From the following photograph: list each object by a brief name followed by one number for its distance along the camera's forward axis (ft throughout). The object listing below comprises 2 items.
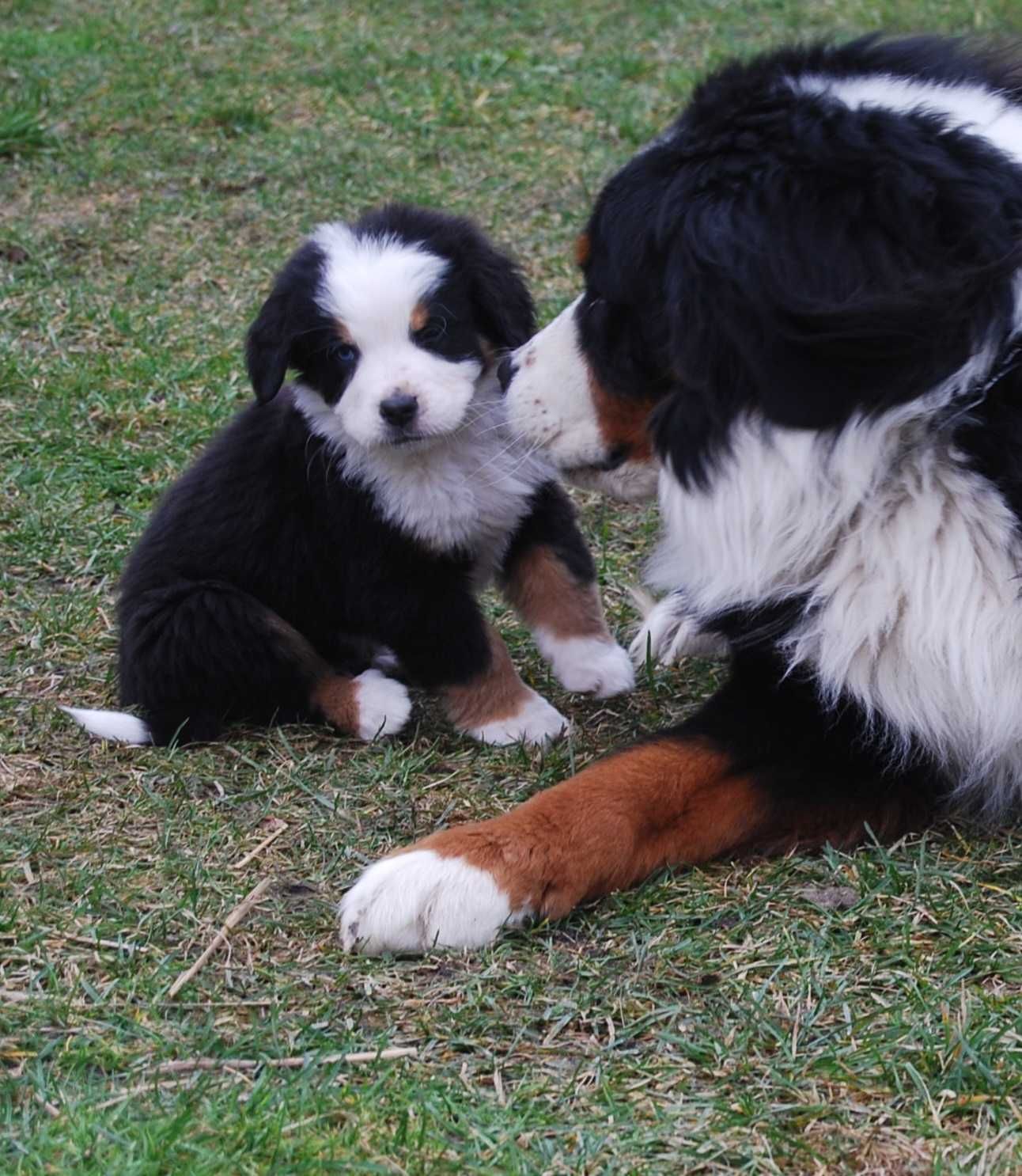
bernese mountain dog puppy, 10.87
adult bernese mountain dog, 7.94
